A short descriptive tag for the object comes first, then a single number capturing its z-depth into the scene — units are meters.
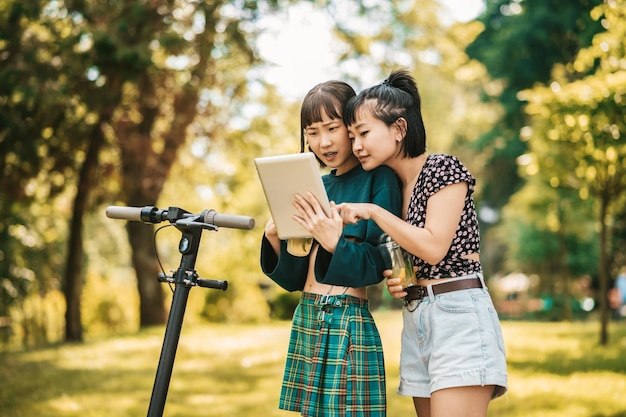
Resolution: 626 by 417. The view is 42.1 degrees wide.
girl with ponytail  2.51
